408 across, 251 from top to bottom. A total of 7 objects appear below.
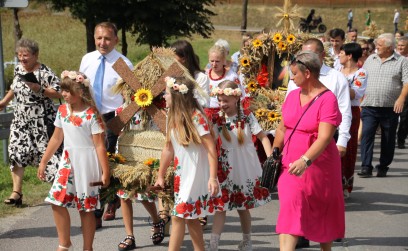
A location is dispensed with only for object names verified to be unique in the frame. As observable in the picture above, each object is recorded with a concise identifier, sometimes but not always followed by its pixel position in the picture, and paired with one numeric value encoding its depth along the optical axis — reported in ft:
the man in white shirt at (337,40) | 73.47
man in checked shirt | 73.70
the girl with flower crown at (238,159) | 45.54
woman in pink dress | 38.69
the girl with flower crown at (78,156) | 42.32
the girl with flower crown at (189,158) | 40.51
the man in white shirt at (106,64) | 51.43
